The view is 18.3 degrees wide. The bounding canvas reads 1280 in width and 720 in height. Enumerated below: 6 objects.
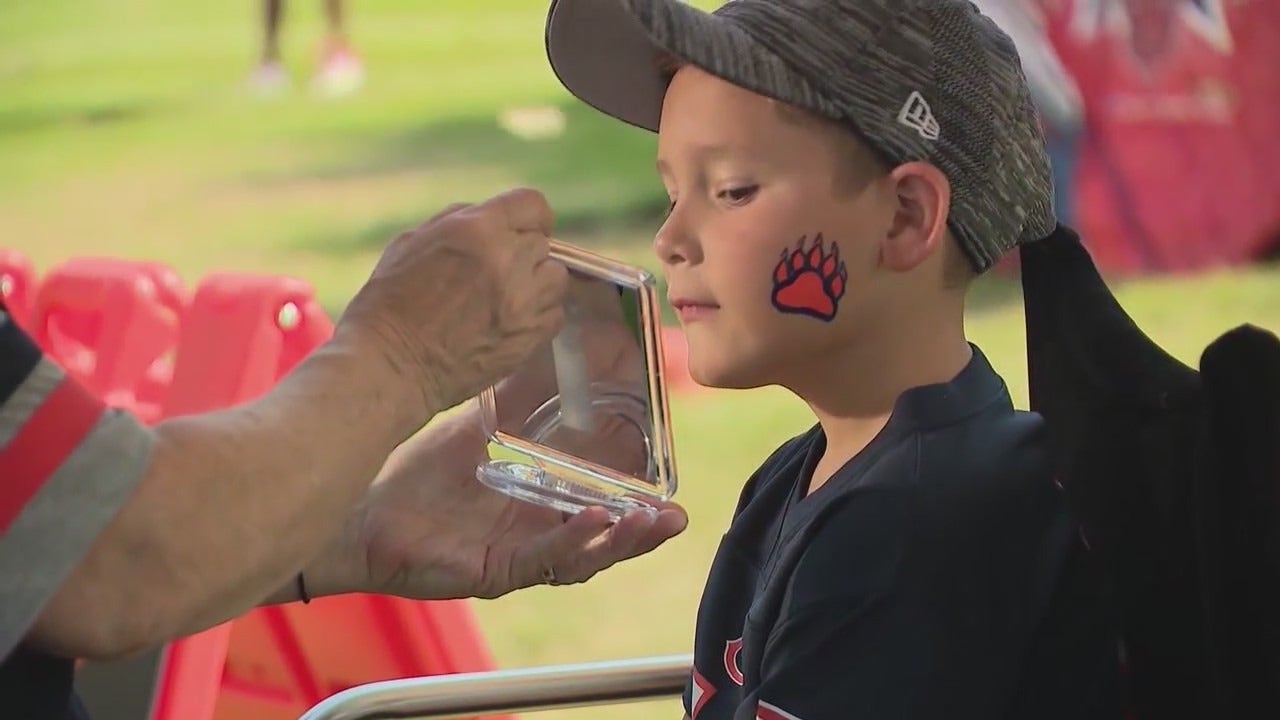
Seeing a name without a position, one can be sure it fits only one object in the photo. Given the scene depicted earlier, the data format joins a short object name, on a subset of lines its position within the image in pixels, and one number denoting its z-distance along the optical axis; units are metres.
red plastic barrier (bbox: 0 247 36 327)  3.51
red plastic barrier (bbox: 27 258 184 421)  3.21
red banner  6.24
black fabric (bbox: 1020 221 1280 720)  2.00
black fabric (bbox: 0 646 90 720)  1.98
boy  2.07
